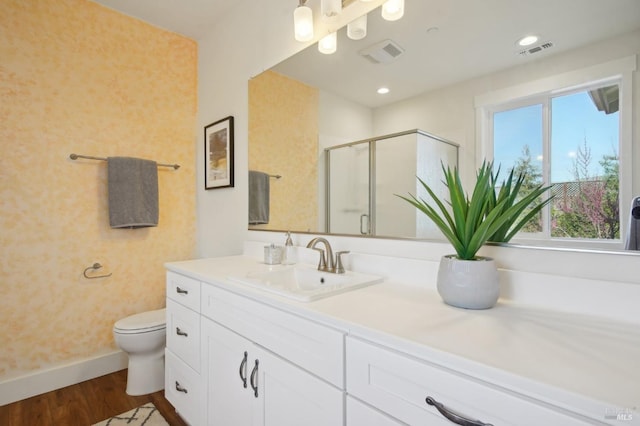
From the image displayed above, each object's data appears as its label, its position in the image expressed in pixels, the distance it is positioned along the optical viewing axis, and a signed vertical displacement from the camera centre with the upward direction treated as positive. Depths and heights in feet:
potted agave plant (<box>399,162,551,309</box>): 2.84 -0.14
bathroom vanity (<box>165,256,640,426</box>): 1.68 -1.03
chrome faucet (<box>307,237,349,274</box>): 4.36 -0.71
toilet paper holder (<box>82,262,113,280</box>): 6.73 -1.23
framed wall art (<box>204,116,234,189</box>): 7.09 +1.44
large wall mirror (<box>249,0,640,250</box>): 2.71 +1.42
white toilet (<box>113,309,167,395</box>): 5.93 -2.69
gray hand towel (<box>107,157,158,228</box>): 6.83 +0.48
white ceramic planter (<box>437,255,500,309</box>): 2.83 -0.66
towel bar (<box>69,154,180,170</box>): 6.48 +1.22
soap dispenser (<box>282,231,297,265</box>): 5.51 -0.71
